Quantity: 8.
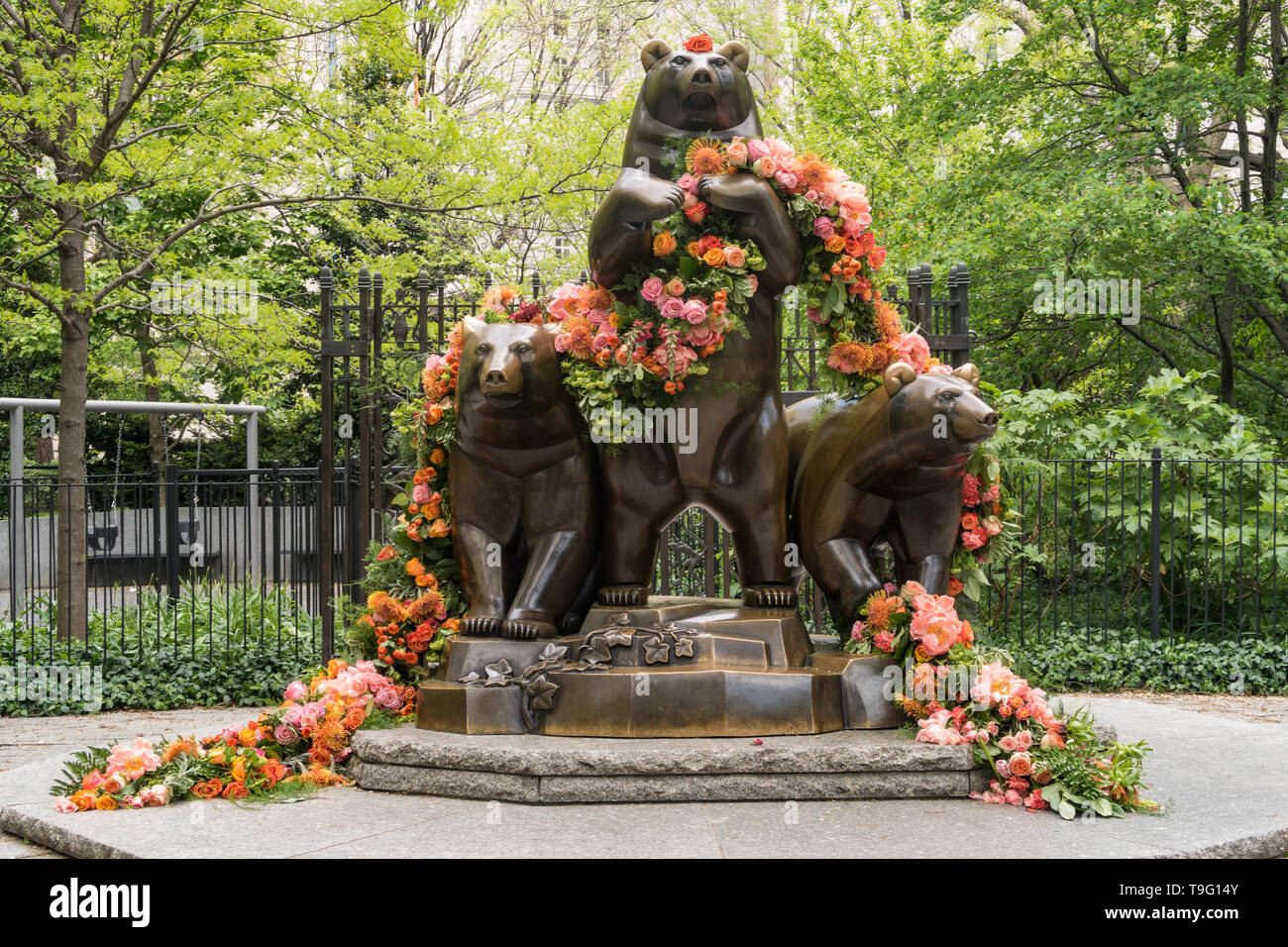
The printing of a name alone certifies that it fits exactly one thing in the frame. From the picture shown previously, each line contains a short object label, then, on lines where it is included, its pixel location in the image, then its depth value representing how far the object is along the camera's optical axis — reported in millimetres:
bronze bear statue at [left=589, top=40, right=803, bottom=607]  4996
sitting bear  4965
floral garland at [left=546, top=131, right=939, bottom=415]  4785
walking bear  4848
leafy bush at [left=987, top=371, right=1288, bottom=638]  9367
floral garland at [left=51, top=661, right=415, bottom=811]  4434
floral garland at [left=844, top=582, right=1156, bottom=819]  4203
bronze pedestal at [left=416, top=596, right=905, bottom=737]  4523
